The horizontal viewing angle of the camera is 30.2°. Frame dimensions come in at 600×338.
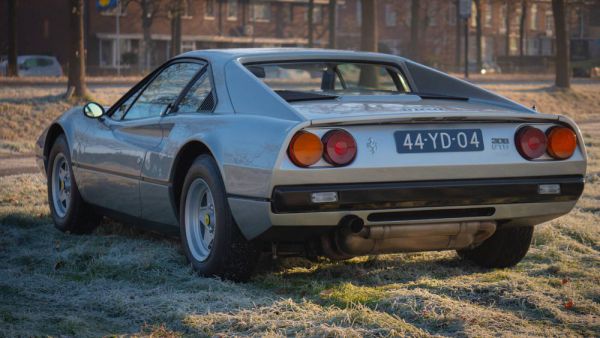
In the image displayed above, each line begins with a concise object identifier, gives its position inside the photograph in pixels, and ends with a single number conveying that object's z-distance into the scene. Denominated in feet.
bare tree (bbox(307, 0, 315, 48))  181.42
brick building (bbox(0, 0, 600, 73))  206.08
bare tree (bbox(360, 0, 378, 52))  93.66
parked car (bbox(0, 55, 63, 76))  161.79
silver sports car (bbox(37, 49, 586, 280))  17.93
